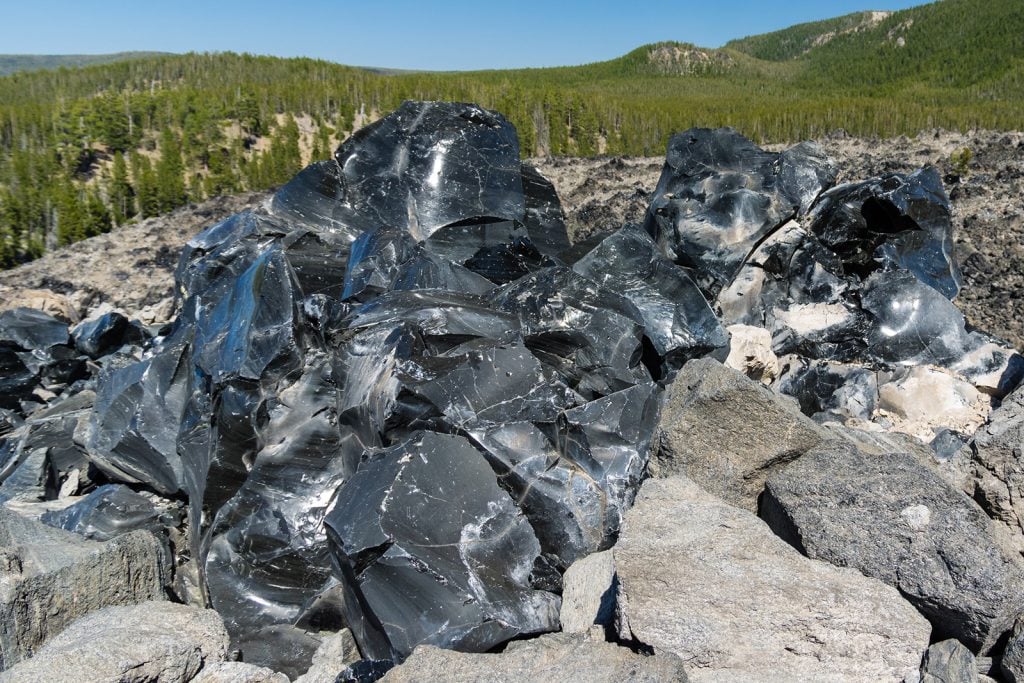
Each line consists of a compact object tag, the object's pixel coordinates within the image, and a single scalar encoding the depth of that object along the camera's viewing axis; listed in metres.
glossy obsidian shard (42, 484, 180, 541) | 4.34
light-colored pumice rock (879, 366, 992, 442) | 4.93
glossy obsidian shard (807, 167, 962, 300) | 6.09
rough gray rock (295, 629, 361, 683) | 3.23
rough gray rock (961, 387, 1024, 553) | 3.10
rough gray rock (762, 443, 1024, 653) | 2.58
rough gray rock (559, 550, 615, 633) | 3.04
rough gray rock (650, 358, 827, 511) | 3.34
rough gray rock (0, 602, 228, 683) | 2.62
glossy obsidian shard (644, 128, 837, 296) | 6.14
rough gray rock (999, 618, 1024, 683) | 2.46
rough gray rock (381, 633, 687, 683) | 2.28
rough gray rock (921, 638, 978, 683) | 2.45
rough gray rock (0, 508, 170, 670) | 3.08
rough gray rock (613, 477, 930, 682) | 2.47
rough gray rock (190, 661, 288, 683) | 2.84
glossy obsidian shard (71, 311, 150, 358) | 7.23
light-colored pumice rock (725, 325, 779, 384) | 5.36
